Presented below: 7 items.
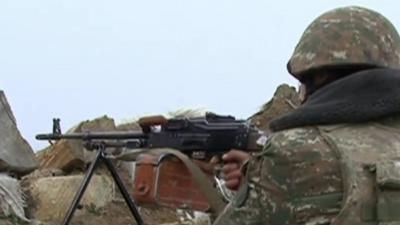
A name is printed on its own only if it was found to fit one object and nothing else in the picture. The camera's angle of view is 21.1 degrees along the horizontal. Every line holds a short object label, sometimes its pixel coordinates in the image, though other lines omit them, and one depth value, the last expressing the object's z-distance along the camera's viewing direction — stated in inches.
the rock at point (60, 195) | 406.0
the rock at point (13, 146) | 388.8
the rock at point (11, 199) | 362.6
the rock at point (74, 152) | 451.2
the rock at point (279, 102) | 433.7
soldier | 117.4
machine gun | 165.8
